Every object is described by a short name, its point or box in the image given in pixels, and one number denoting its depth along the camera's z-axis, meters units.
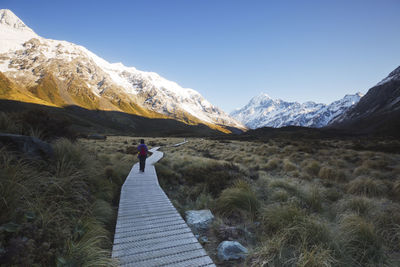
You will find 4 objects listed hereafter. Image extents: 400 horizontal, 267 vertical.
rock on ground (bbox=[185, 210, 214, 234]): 4.50
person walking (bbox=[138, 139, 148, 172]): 9.68
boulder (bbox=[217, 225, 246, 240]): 4.04
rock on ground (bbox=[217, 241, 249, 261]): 3.32
